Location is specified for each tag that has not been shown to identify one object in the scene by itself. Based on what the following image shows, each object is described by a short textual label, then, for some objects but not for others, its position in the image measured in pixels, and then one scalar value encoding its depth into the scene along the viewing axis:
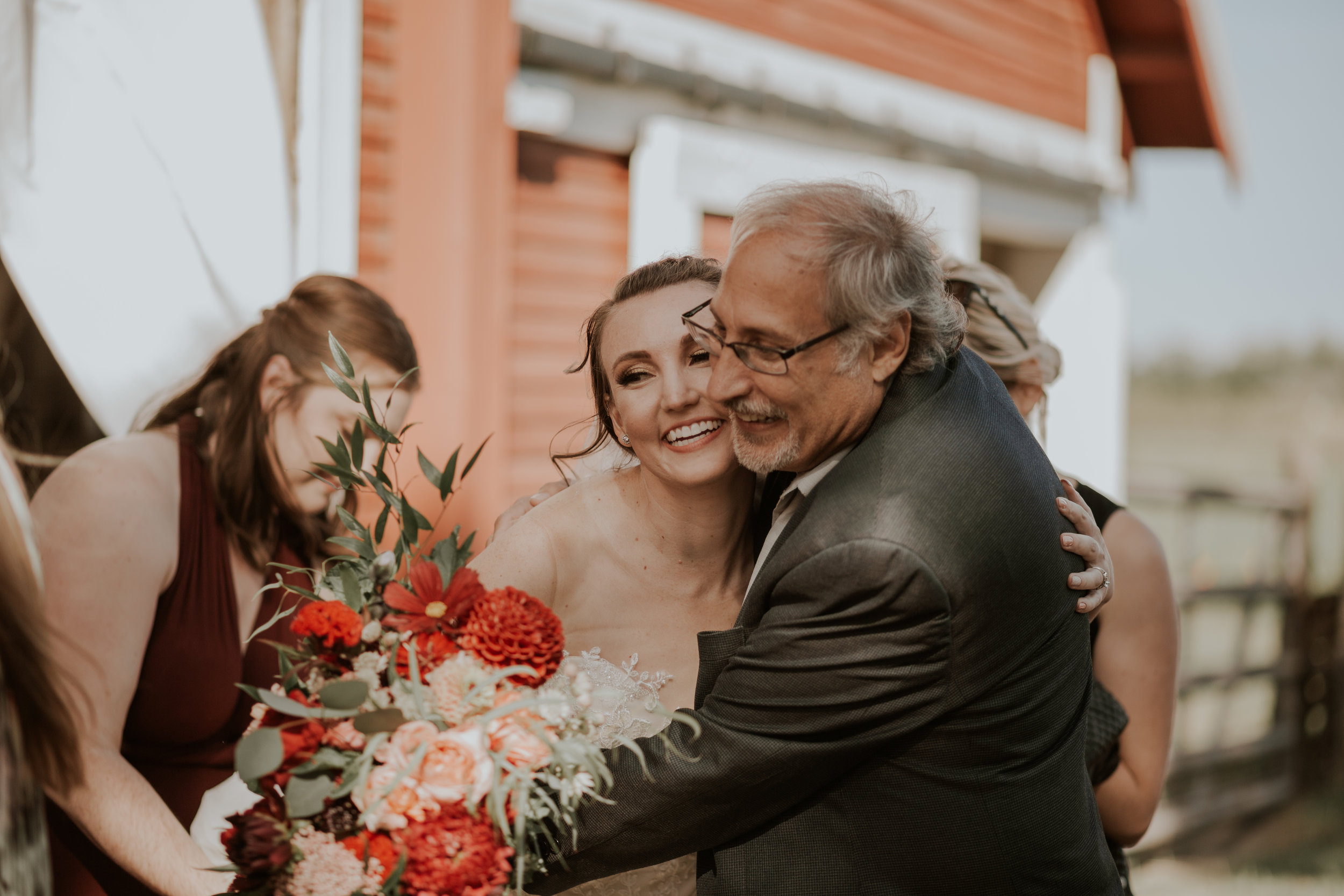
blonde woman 2.28
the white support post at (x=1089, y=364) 8.67
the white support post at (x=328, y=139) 3.95
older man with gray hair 1.63
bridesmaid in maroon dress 2.17
